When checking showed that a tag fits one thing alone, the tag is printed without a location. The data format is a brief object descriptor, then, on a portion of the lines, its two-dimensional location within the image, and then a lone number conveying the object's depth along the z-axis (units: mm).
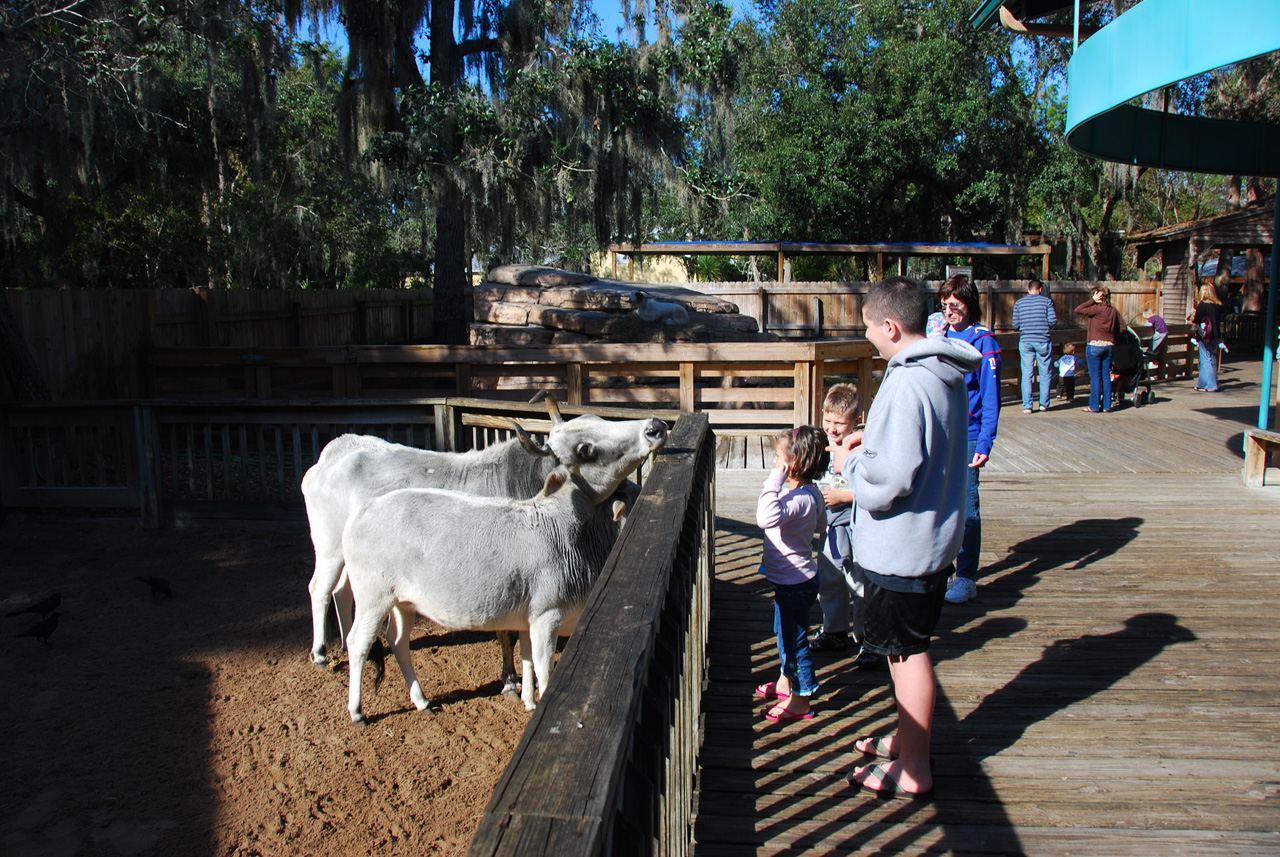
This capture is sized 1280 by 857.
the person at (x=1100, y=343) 11125
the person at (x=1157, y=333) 13855
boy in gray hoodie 2572
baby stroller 12109
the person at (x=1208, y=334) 13008
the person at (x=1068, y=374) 12453
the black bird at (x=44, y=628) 5129
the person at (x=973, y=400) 4301
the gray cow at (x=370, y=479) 4793
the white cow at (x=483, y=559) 3879
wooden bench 7406
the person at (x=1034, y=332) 11172
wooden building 20500
